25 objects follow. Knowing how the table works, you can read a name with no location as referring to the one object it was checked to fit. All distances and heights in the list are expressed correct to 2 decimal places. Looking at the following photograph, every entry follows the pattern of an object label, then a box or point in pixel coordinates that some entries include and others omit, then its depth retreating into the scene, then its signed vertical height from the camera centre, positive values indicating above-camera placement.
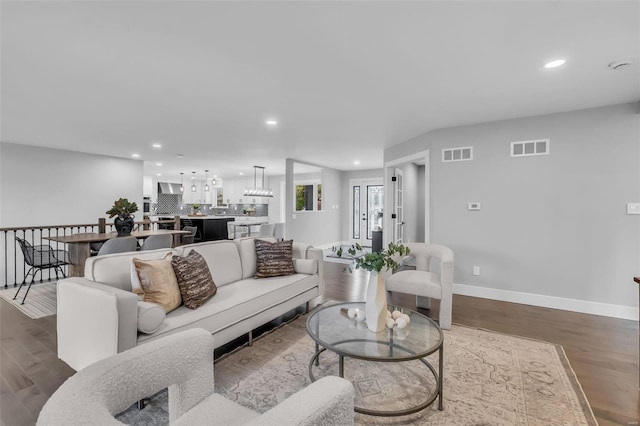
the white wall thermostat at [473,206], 4.30 +0.11
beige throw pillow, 2.19 -0.51
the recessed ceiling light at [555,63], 2.46 +1.22
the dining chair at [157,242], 4.33 -0.41
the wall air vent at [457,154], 4.35 +0.87
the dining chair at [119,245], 3.86 -0.41
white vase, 2.16 -0.64
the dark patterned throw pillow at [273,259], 3.37 -0.51
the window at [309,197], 9.37 +0.53
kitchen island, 8.66 -0.34
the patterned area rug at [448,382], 1.87 -1.21
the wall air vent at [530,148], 3.90 +0.86
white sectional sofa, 1.83 -0.71
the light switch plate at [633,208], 3.46 +0.07
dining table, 4.09 -0.46
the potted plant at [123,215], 4.69 -0.02
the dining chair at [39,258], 4.22 -0.62
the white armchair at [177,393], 0.75 -0.51
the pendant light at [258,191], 8.62 +0.64
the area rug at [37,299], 3.68 -1.18
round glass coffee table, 1.82 -0.83
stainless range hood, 10.89 +0.92
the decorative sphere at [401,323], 2.16 -0.77
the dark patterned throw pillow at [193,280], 2.39 -0.54
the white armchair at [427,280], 3.12 -0.72
